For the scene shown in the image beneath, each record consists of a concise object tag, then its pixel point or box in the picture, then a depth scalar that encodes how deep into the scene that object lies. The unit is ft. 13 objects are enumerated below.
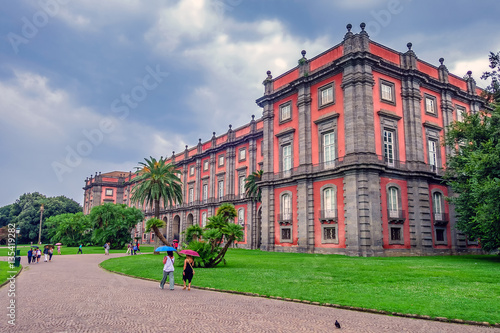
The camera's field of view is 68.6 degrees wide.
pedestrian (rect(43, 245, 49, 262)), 86.22
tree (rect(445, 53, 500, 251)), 61.11
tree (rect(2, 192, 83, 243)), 245.86
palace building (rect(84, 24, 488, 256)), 86.38
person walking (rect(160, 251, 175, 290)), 40.75
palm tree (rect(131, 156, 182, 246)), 117.91
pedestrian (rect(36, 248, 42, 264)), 85.87
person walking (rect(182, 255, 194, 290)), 40.81
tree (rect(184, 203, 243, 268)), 60.59
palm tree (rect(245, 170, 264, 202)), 124.32
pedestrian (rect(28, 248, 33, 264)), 83.21
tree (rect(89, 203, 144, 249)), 143.02
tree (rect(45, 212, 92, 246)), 174.60
